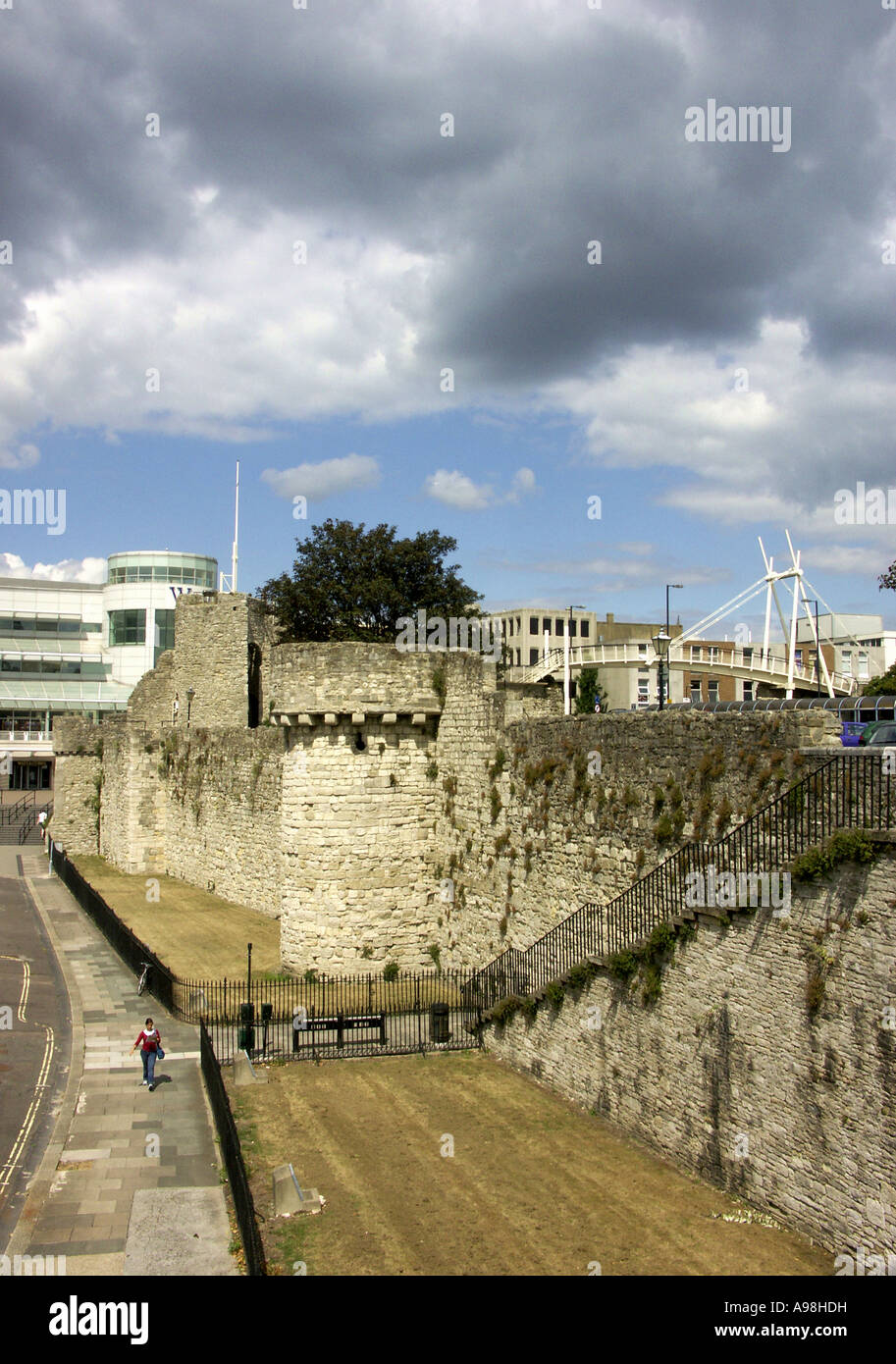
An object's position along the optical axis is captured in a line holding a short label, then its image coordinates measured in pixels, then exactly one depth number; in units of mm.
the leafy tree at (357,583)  48219
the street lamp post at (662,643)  26647
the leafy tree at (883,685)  43069
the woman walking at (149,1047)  18000
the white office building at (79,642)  81375
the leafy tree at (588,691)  57969
